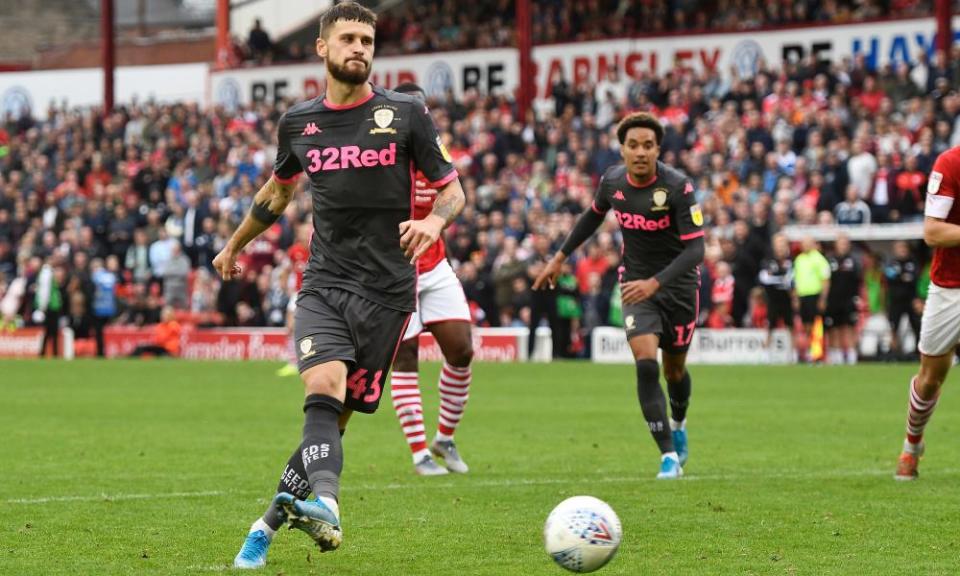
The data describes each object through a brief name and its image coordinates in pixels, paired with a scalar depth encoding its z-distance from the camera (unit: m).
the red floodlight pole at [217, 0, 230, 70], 48.10
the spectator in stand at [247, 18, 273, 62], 46.31
